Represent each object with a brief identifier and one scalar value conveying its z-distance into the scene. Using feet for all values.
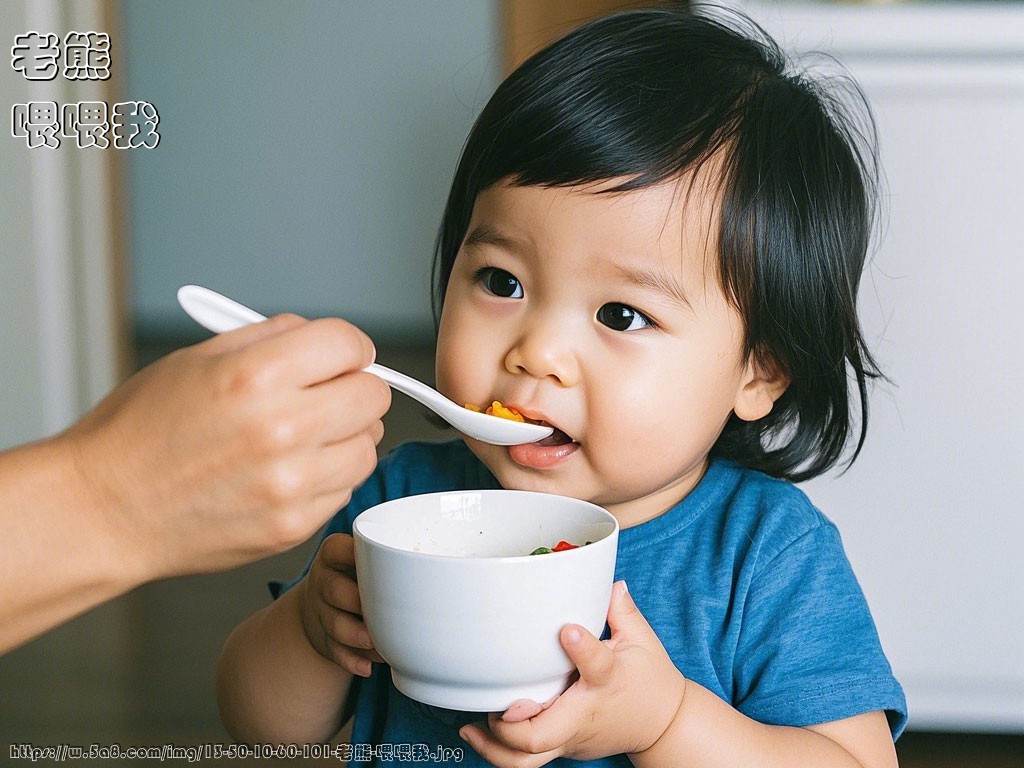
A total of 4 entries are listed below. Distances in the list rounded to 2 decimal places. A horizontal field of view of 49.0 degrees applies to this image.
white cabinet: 3.76
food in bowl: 2.18
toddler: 2.64
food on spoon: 2.63
